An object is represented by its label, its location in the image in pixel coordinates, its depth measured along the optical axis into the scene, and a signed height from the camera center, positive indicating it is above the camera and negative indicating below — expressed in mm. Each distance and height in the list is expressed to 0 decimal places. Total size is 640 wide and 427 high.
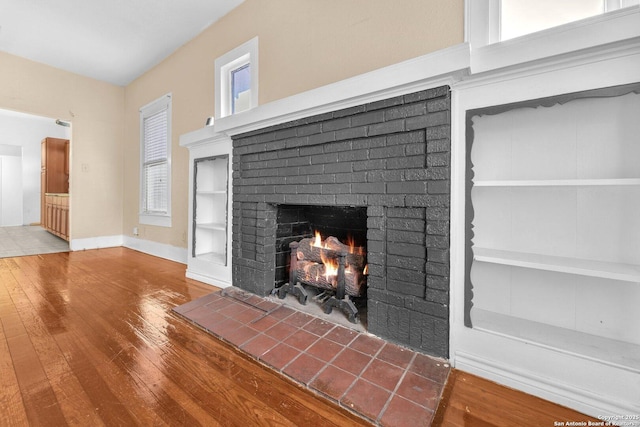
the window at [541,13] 1295 +1087
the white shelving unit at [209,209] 2946 +46
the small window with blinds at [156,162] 3929 +831
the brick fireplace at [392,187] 1449 +177
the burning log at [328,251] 1970 -310
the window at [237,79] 2684 +1562
